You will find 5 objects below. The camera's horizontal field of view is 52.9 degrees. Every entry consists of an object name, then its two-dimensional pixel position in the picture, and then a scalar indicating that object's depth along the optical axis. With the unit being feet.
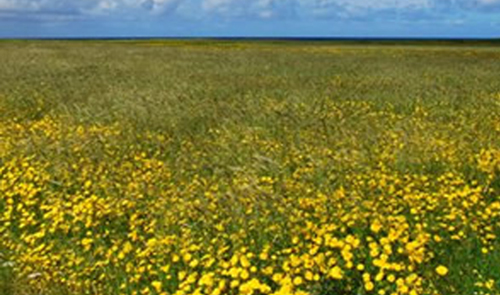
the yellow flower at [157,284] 13.53
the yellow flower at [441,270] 12.74
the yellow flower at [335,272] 12.74
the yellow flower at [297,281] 12.76
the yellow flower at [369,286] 12.62
